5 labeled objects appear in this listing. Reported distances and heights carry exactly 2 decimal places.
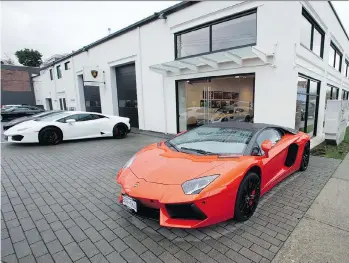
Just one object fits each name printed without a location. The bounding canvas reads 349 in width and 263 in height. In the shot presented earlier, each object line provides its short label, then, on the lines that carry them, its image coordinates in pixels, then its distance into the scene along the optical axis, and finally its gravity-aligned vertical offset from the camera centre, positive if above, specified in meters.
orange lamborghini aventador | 2.15 -0.92
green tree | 46.84 +10.50
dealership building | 5.98 +1.24
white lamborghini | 6.87 -0.97
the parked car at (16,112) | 16.30 -0.73
